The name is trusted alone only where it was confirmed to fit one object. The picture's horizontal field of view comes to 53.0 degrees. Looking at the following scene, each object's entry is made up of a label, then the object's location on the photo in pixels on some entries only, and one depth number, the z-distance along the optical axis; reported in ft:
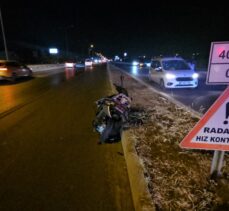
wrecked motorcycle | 17.63
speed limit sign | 9.72
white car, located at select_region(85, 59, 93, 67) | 204.33
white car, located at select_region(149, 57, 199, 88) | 41.93
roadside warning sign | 9.66
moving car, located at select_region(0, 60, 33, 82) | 58.39
